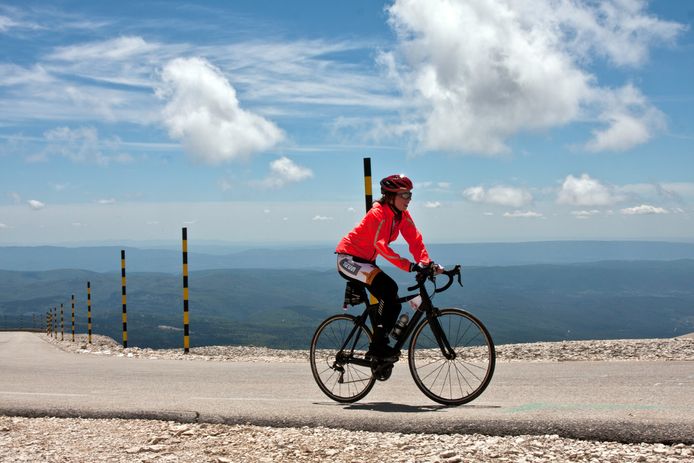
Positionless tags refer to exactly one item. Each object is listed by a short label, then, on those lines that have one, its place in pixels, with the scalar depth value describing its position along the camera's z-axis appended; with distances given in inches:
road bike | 256.2
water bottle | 262.8
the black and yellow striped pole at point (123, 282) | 638.5
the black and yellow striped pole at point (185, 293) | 552.3
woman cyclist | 256.1
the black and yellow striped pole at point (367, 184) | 433.1
